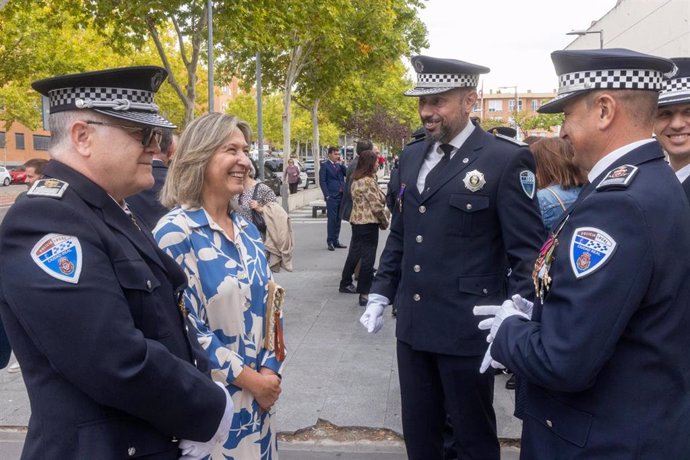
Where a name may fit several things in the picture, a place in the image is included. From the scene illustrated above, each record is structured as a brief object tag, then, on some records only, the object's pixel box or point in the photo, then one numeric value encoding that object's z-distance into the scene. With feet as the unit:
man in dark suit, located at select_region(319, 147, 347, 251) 41.27
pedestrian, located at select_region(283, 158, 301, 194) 83.25
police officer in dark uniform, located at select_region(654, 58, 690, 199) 10.12
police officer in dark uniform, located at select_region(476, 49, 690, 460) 5.71
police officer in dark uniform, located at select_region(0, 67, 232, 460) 5.23
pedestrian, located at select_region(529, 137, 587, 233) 14.25
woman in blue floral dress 8.25
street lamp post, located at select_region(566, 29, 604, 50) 66.54
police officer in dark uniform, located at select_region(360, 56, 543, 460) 9.93
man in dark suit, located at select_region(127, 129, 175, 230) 13.21
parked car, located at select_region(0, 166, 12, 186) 123.65
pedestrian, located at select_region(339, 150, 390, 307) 26.63
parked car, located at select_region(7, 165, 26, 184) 128.57
